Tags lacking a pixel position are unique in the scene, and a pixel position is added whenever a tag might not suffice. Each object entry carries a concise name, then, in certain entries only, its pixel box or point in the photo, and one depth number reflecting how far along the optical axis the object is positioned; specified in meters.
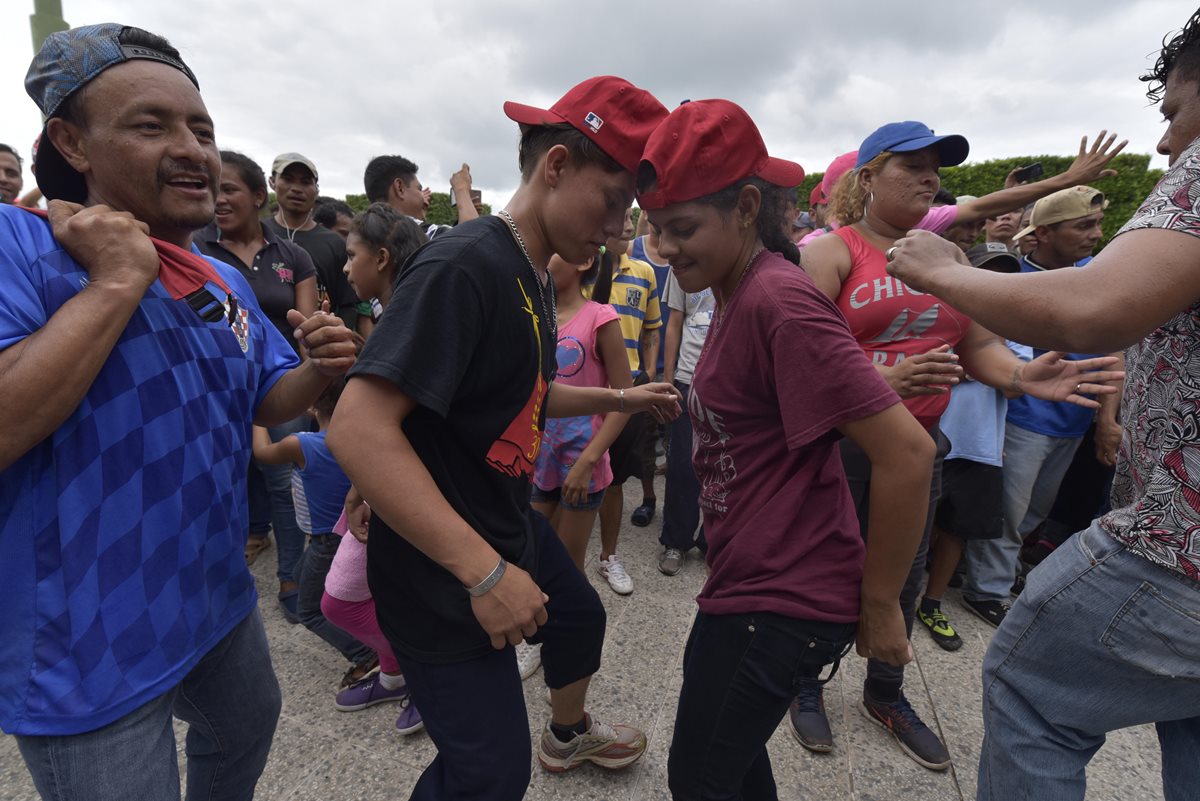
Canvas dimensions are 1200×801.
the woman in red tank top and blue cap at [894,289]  2.09
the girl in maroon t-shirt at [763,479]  1.24
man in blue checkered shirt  1.00
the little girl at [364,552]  2.18
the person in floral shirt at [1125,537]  0.99
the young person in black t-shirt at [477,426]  1.10
